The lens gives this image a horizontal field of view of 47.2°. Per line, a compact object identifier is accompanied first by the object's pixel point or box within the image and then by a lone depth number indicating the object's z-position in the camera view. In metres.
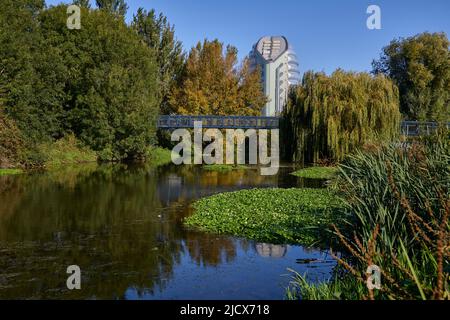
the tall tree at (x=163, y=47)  44.56
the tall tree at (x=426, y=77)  42.72
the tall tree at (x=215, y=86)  42.78
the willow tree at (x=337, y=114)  26.20
